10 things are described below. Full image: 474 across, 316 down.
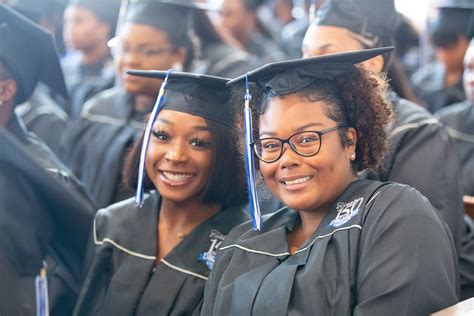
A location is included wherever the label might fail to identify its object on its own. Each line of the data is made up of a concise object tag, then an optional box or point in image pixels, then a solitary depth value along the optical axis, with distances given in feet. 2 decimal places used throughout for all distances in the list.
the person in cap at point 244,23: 21.72
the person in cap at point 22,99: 11.05
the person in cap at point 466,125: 13.47
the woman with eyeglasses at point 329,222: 7.09
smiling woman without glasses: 9.26
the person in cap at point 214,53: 16.19
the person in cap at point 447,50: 17.33
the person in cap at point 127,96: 13.48
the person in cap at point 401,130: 10.27
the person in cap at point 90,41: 18.84
